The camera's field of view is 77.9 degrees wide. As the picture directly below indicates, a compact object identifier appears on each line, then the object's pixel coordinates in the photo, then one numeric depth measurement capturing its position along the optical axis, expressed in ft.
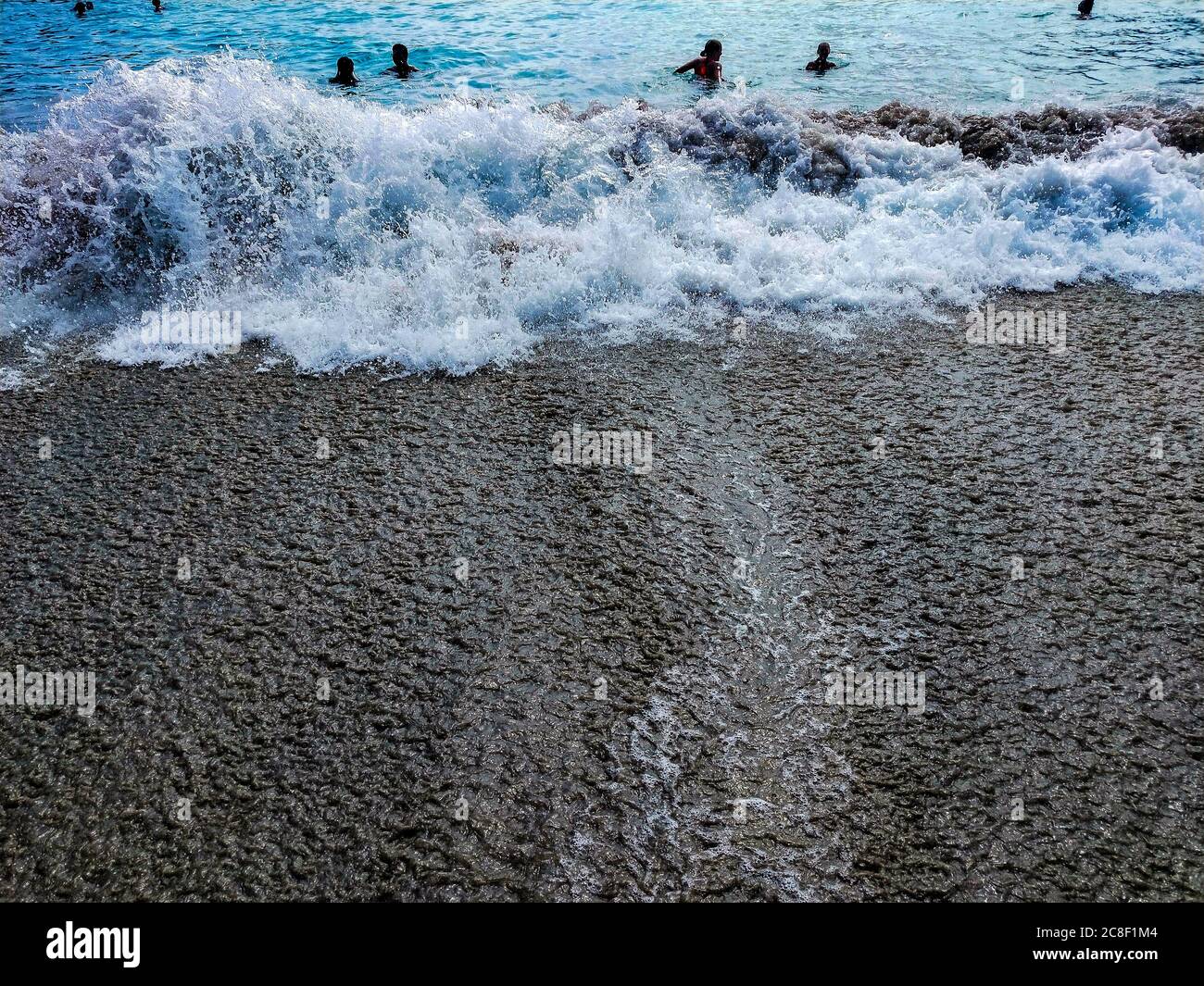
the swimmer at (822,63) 32.52
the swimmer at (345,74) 33.27
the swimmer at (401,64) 34.86
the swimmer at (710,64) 32.96
